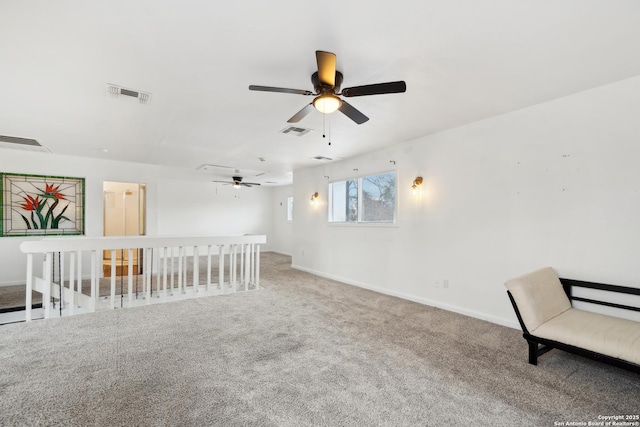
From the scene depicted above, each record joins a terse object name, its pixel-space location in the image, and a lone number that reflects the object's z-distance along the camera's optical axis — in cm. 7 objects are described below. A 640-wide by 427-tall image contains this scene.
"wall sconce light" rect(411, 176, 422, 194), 443
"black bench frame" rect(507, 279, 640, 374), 212
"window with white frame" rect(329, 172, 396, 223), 515
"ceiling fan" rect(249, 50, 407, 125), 212
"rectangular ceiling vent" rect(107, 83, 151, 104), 289
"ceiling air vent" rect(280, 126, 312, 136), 417
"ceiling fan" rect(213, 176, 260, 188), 819
